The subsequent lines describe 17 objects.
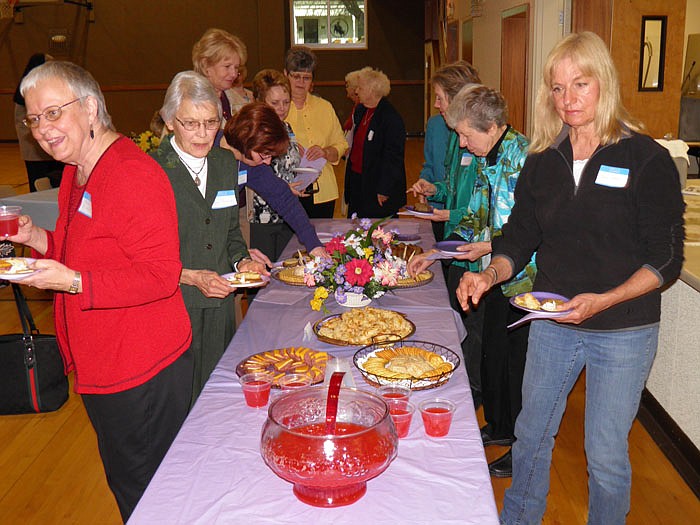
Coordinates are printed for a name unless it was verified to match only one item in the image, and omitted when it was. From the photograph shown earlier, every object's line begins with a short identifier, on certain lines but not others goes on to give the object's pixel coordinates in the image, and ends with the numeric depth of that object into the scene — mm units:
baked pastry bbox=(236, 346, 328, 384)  1950
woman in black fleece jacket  1814
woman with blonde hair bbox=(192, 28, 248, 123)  3805
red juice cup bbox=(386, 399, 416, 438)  1621
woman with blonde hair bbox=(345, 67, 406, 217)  5254
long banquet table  1367
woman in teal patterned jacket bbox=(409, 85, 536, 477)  2609
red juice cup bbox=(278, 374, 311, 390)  1859
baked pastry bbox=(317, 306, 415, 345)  2246
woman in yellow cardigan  4637
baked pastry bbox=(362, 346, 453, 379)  1896
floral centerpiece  2547
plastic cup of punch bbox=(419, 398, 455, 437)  1629
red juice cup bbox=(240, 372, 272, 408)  1794
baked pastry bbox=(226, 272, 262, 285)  2182
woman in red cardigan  1684
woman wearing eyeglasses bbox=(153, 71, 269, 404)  2223
